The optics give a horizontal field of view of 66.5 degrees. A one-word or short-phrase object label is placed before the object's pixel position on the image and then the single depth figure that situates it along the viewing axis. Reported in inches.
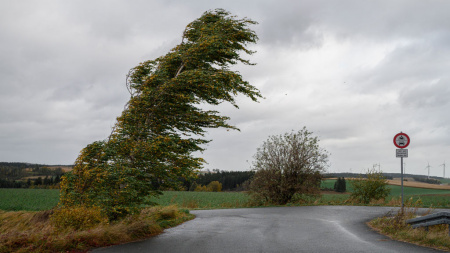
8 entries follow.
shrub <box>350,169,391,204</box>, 1057.5
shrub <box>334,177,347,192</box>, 2227.7
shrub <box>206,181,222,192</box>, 3784.0
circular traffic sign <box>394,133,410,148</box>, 520.1
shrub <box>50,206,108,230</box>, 366.9
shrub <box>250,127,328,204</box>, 1029.2
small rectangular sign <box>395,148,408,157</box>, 510.6
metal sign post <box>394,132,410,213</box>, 512.1
